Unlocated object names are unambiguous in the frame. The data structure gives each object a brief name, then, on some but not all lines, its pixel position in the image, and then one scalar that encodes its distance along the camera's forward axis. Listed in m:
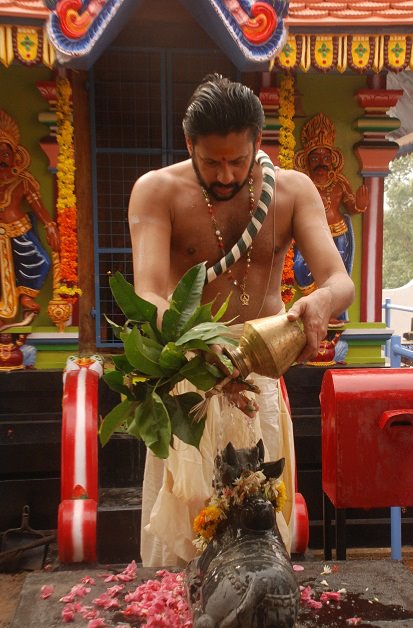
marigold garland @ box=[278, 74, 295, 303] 4.64
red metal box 2.61
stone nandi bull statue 1.54
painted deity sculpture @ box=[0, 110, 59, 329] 4.68
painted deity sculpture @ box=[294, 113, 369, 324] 4.88
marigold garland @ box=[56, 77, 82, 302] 4.52
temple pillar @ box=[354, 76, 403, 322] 4.88
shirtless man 2.01
